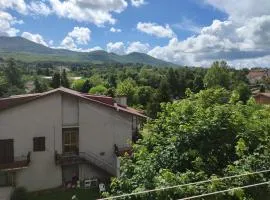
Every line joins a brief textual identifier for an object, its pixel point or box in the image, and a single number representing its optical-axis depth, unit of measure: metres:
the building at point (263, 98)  40.16
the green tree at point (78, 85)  56.70
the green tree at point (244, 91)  41.38
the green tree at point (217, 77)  50.28
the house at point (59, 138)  16.18
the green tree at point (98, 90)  45.40
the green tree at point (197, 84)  54.80
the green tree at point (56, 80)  52.16
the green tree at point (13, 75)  60.67
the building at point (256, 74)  89.24
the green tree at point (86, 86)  55.25
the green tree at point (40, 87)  49.01
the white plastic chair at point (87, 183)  16.78
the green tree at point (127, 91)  45.57
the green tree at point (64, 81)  56.56
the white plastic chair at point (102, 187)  15.60
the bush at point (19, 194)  15.36
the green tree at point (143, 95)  43.93
